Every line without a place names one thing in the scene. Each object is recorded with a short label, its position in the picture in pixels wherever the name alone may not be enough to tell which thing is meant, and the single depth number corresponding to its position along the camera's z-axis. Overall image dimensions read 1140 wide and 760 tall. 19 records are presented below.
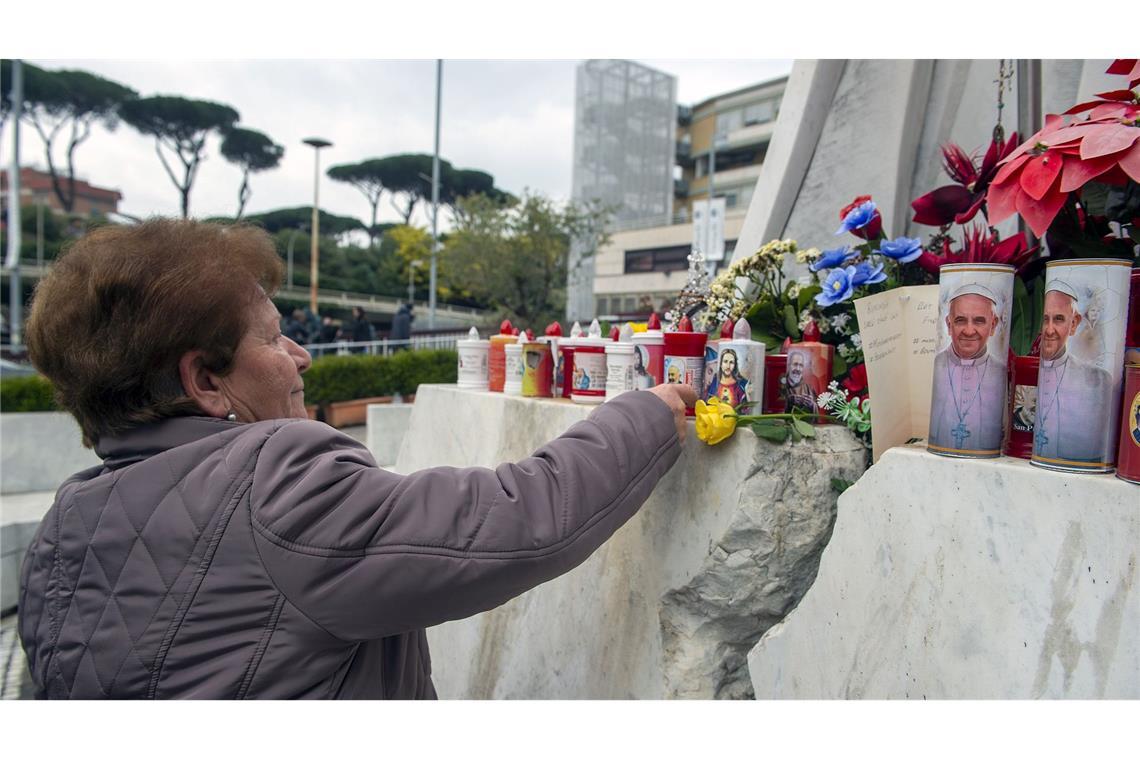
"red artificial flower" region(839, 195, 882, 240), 2.00
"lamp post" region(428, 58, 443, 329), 17.64
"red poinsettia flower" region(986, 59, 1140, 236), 1.30
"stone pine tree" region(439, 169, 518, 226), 53.50
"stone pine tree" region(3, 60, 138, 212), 38.50
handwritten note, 1.64
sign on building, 11.66
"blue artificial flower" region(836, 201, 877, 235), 1.96
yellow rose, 1.72
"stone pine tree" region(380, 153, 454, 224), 53.34
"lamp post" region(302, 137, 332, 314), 22.70
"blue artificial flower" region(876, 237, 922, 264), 1.86
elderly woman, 1.15
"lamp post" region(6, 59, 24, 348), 12.40
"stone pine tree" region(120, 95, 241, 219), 42.66
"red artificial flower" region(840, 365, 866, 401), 1.87
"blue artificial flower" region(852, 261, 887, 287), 1.85
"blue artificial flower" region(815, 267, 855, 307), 1.88
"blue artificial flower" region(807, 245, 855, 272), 2.02
